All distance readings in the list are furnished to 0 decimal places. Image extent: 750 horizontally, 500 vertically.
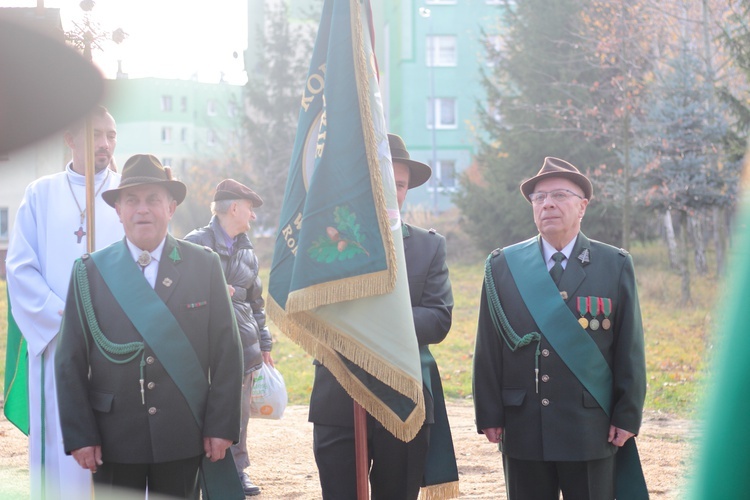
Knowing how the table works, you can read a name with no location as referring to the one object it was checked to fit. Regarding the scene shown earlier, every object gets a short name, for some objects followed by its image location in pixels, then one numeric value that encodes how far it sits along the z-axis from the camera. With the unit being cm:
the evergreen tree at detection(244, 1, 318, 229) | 4059
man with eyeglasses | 415
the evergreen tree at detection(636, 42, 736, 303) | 1977
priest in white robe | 473
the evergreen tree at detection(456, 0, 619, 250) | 2478
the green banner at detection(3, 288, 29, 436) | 502
